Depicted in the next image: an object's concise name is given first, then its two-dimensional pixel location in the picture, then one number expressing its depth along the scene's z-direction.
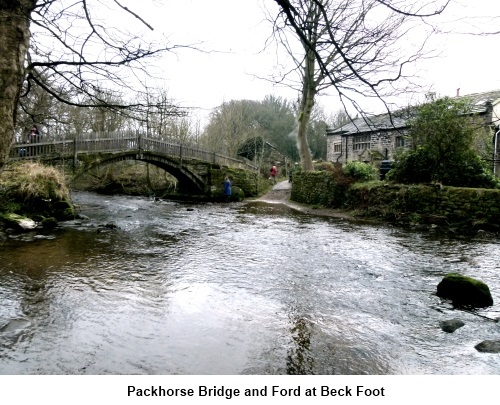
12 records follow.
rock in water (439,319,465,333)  4.19
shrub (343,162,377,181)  15.24
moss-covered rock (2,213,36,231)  9.60
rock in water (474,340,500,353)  3.71
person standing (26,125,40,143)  12.88
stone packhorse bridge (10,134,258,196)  14.10
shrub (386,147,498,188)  11.69
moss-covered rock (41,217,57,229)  10.48
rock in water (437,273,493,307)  4.96
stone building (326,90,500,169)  20.89
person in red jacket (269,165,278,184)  29.52
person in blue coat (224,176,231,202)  21.23
